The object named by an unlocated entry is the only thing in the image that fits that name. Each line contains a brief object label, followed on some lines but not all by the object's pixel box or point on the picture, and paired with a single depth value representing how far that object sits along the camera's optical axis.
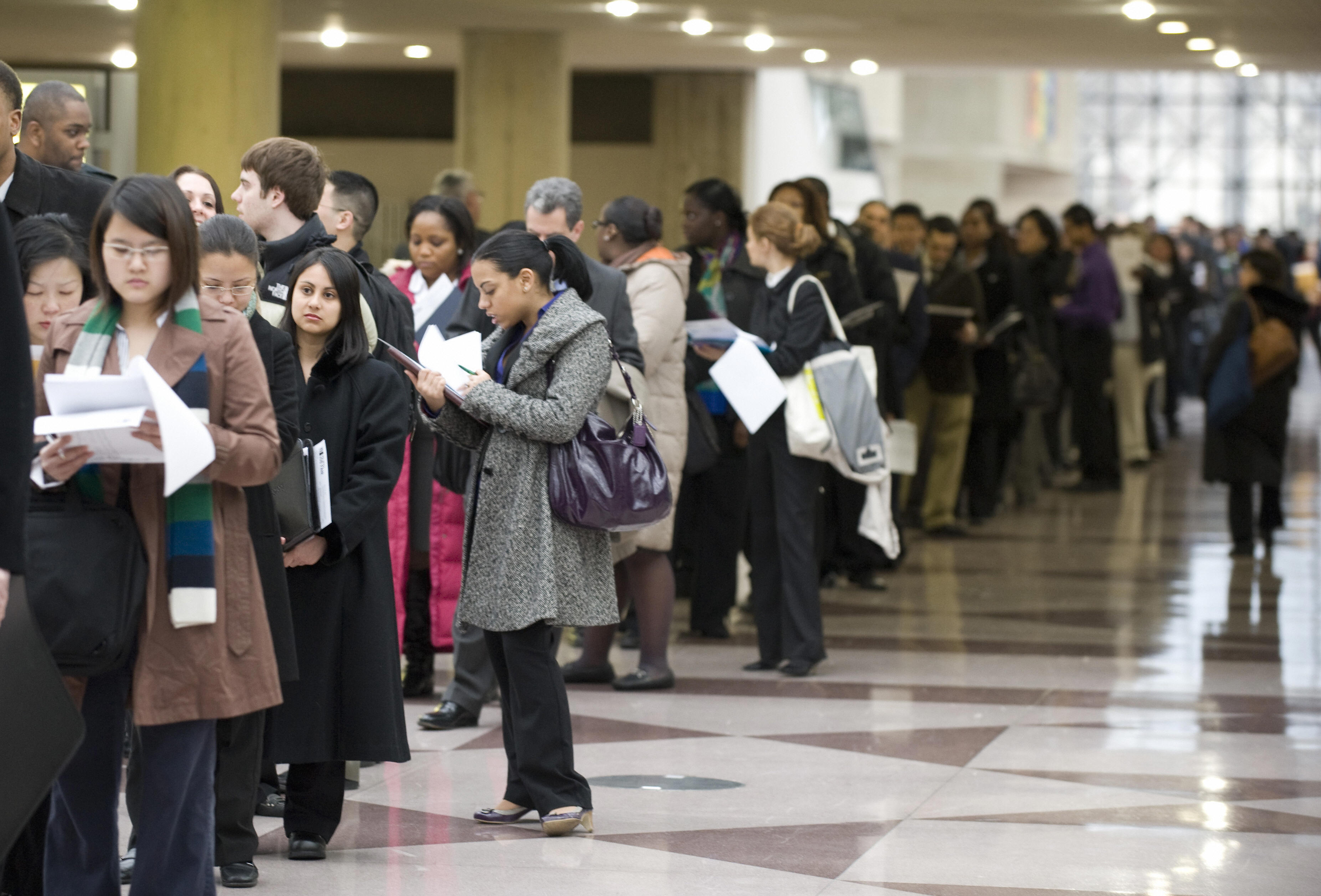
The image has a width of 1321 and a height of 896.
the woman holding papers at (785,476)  14.77
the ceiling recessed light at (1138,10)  25.06
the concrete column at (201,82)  20.95
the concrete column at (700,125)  35.62
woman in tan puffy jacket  14.25
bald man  10.80
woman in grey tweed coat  9.56
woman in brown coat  6.74
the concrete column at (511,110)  29.17
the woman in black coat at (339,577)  9.02
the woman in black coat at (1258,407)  22.83
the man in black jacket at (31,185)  9.33
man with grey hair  12.72
